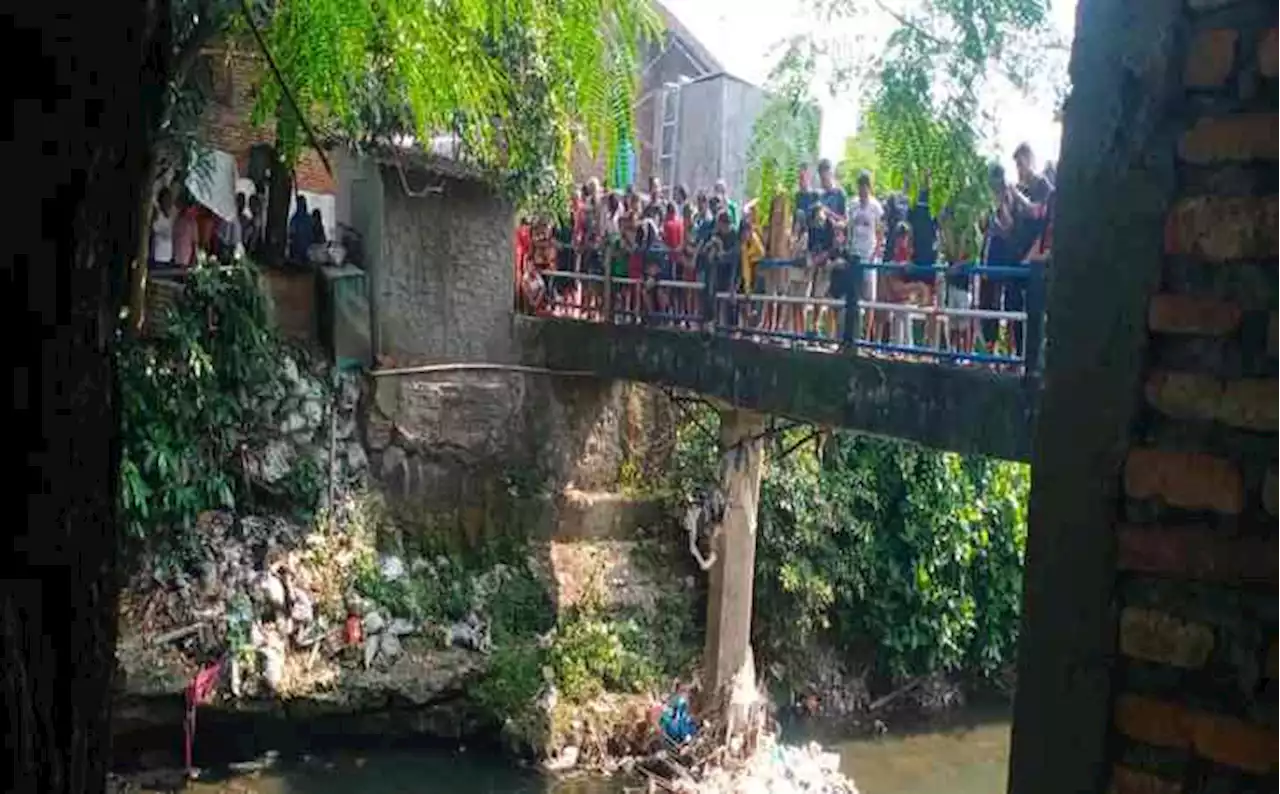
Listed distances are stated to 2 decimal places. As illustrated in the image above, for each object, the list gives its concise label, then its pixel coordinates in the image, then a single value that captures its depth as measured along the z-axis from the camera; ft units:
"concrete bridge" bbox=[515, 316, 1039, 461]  22.29
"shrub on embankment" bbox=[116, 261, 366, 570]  32.32
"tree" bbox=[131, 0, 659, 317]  9.50
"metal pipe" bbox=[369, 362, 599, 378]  38.06
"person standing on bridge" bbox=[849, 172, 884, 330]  29.35
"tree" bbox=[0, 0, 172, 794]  3.76
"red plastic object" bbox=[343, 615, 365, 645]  34.12
